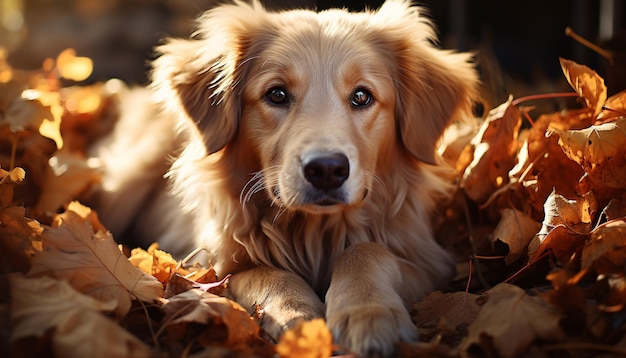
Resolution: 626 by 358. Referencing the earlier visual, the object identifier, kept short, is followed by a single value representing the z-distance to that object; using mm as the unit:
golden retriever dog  2201
